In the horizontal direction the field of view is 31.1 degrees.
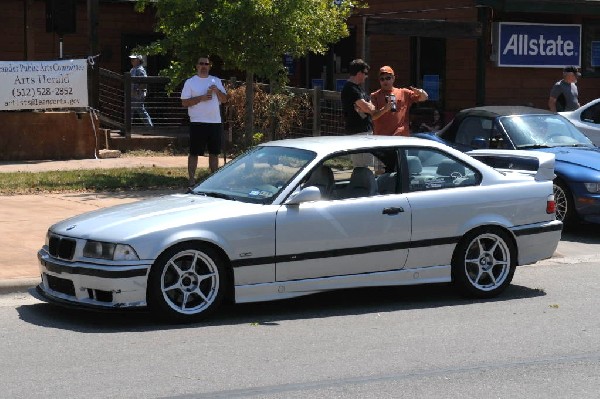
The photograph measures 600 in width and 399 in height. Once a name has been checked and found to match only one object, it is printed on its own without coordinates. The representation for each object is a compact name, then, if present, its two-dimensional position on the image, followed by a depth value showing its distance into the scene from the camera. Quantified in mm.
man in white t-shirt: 14188
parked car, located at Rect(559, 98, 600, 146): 15852
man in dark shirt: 12500
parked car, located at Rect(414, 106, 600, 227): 12289
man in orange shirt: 12656
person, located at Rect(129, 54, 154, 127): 20500
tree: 15336
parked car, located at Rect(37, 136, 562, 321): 7840
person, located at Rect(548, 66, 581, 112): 18094
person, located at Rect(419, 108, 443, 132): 20108
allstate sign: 20656
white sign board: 17359
